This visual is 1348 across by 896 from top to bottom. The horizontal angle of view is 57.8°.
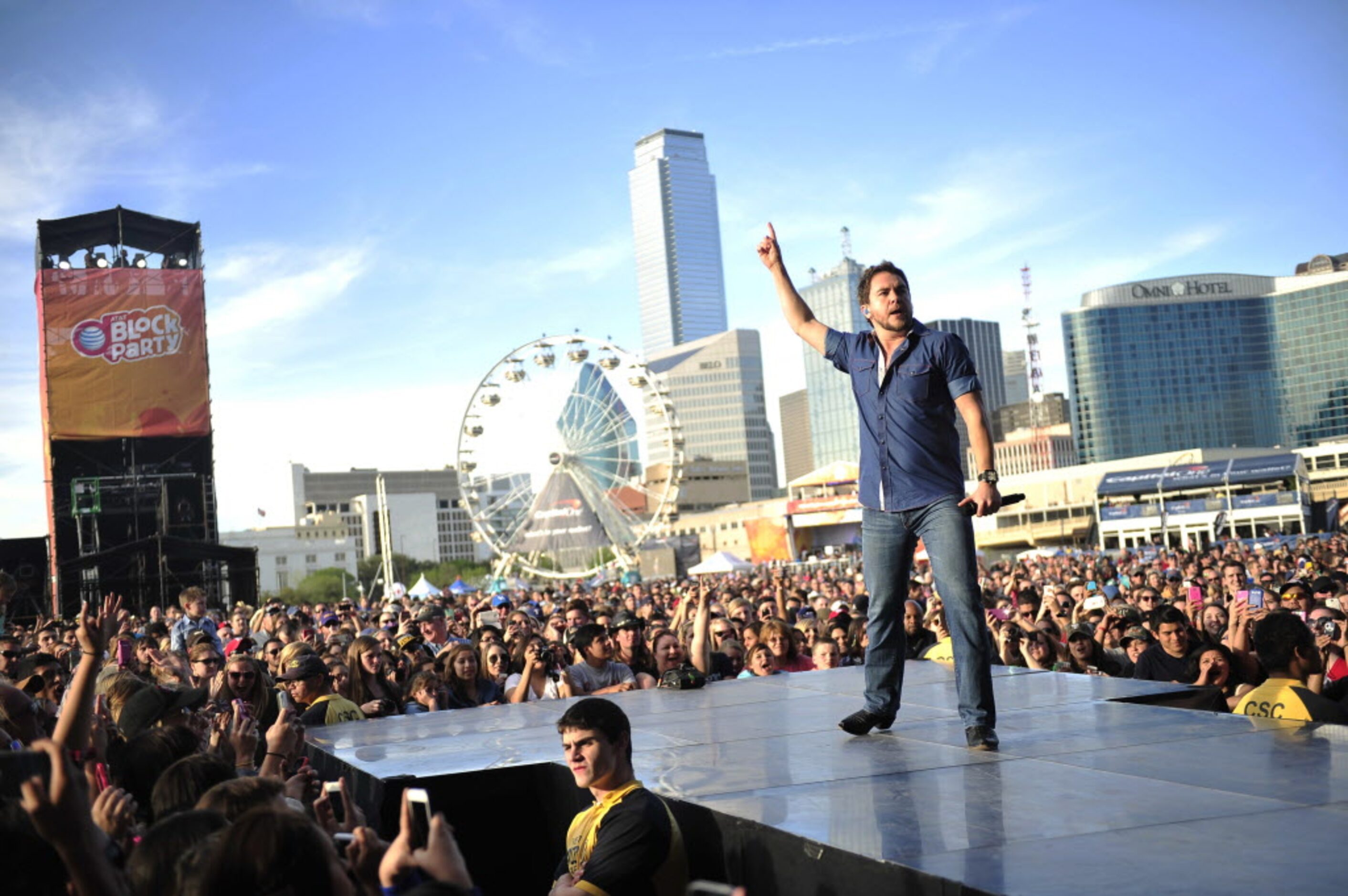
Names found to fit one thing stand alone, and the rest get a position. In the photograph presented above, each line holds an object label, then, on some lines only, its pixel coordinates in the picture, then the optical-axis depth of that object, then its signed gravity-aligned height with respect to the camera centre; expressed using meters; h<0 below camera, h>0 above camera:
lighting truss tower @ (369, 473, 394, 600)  60.36 +0.74
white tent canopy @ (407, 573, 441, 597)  34.22 -1.14
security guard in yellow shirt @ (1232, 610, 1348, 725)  4.72 -0.81
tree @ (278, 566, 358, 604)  116.88 -2.90
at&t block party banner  43.78 +7.92
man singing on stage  4.27 +0.12
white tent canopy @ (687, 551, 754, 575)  36.41 -1.18
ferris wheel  51.84 +1.96
